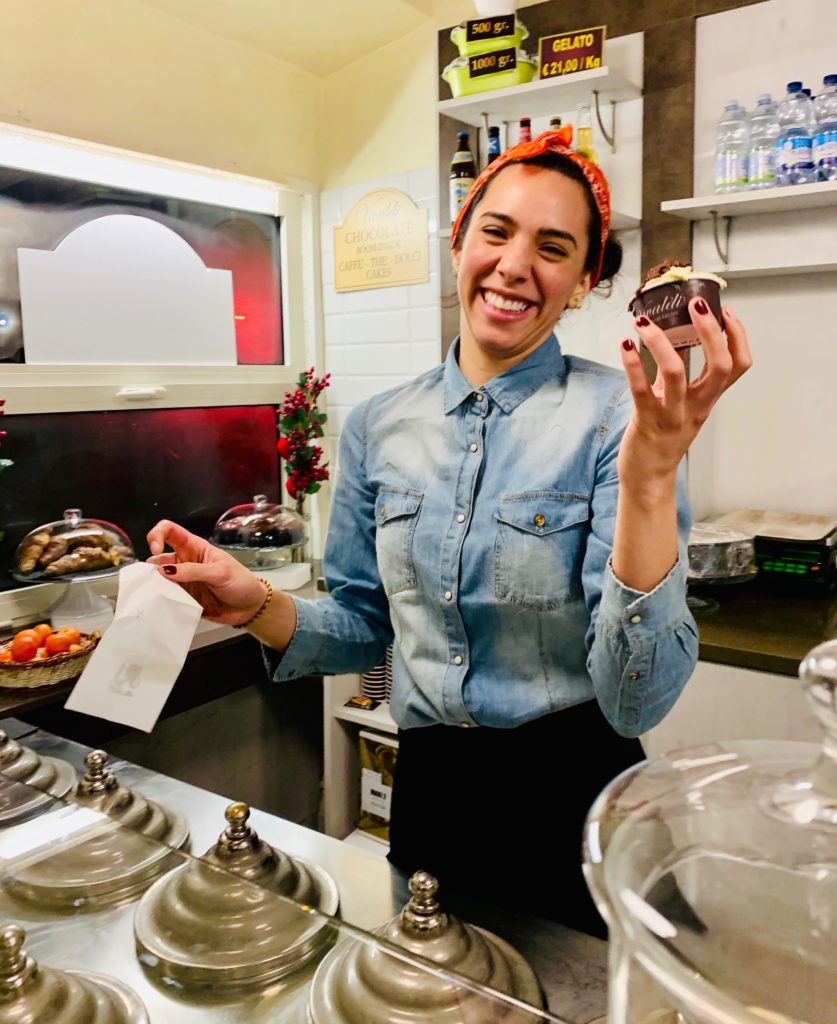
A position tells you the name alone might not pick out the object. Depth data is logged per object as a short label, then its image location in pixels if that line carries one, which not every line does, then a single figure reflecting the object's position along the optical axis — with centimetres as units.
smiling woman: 114
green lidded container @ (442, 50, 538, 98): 242
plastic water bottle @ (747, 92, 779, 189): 214
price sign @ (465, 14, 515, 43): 237
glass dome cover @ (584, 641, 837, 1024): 41
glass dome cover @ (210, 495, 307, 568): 280
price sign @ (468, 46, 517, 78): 240
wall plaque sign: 291
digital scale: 210
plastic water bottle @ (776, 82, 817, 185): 206
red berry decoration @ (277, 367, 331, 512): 299
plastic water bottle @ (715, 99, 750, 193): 218
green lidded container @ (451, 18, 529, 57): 239
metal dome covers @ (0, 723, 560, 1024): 69
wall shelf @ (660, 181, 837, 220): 203
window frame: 242
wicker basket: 201
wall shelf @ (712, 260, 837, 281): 227
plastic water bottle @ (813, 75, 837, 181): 202
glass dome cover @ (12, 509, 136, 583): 226
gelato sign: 229
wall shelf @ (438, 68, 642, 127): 231
